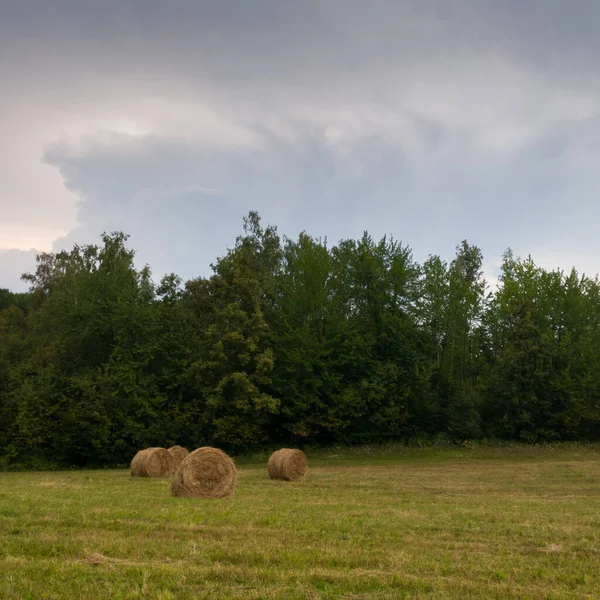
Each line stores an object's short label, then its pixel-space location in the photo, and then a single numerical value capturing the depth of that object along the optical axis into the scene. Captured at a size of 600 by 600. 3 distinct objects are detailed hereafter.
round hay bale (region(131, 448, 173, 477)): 25.58
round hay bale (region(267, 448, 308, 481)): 24.11
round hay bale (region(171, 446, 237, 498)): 17.61
